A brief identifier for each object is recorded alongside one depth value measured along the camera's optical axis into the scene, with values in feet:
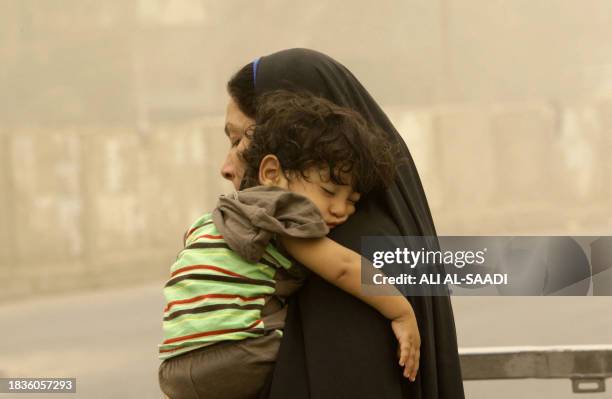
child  13.29
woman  13.74
